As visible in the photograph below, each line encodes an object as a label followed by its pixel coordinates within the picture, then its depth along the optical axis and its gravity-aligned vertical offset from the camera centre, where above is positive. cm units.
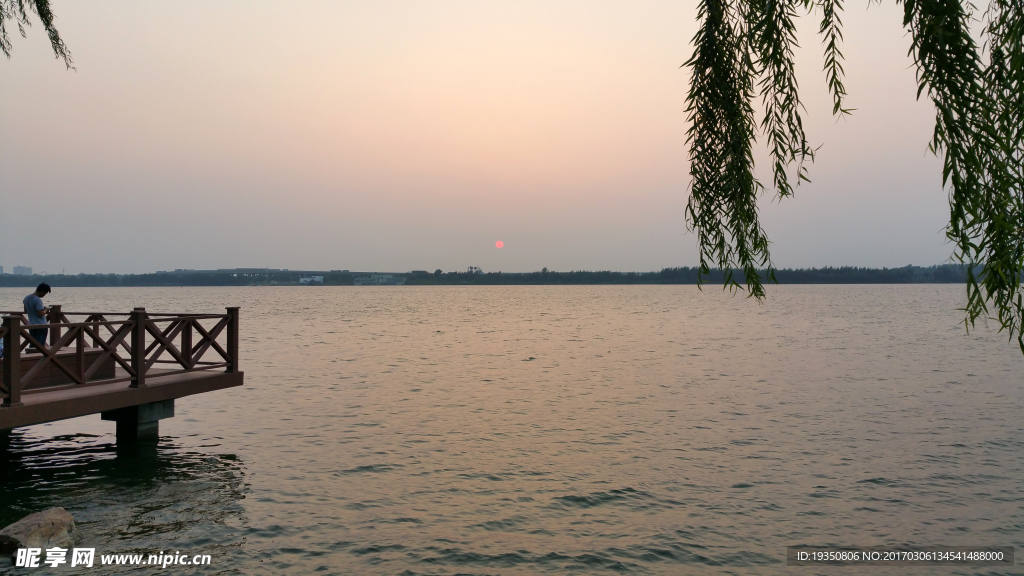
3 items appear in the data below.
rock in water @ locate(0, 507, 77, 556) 908 -348
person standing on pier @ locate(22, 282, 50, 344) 1420 -67
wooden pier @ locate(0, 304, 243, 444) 1112 -198
